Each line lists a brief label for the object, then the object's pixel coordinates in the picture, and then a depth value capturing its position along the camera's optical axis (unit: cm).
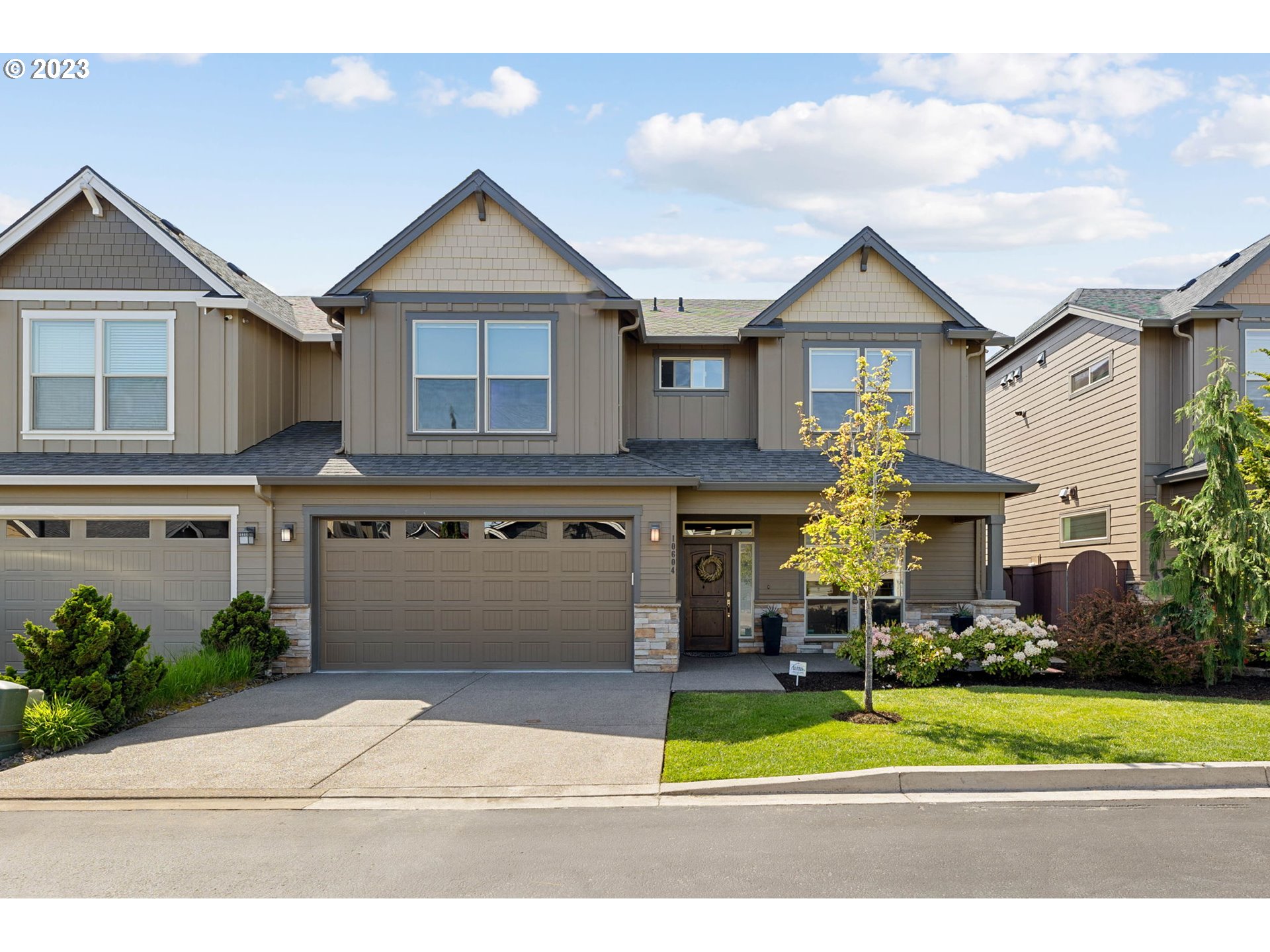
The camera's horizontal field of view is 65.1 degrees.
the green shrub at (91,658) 985
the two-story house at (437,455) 1440
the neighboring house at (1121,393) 1667
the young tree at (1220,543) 1231
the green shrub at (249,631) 1345
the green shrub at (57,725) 927
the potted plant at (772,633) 1630
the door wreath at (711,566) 1681
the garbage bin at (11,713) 909
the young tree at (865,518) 1009
